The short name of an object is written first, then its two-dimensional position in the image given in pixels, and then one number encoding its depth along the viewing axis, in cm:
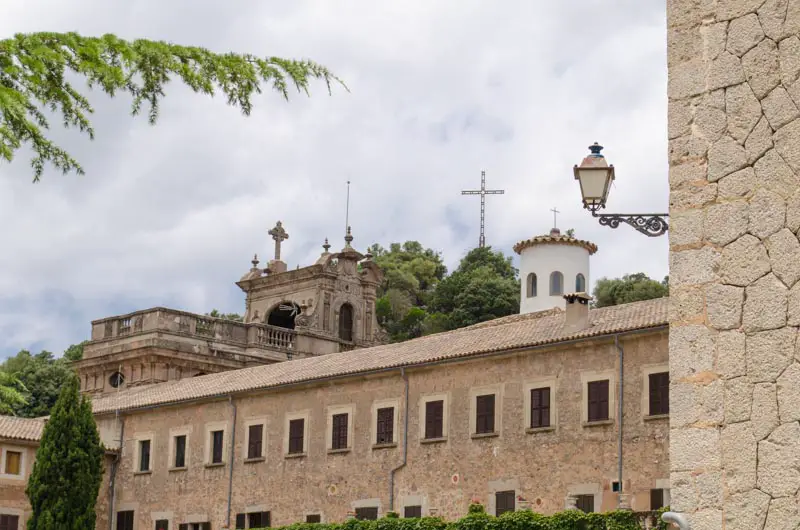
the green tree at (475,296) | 8438
